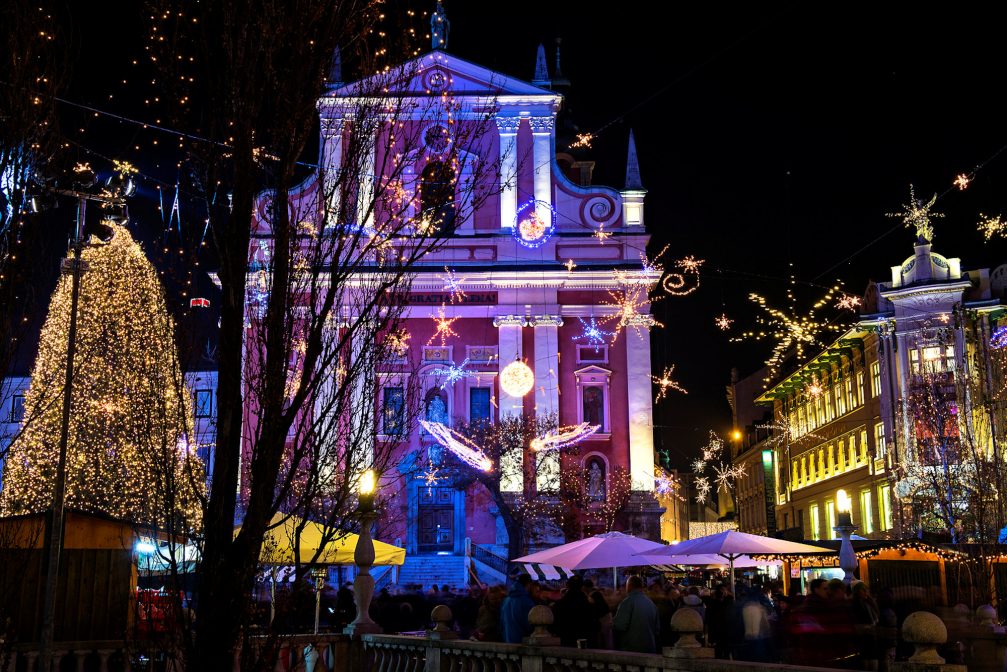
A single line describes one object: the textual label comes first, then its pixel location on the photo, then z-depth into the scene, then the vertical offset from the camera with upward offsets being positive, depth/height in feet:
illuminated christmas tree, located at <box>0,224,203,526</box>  83.56 +14.67
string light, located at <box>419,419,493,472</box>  122.52 +16.40
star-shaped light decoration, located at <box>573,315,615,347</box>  136.87 +32.08
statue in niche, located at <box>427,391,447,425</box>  133.69 +22.35
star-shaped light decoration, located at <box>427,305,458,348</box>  135.95 +32.48
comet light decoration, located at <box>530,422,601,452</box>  124.88 +17.85
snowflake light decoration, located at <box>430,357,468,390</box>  134.41 +26.75
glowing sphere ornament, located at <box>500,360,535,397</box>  125.90 +24.46
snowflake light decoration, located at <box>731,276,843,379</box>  155.03 +40.29
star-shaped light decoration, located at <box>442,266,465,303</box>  135.33 +37.80
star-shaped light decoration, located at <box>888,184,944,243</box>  128.26 +45.34
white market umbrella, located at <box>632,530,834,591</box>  57.00 +2.36
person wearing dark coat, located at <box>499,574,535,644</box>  40.78 -0.83
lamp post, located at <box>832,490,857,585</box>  64.49 +2.39
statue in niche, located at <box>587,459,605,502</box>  132.57 +13.31
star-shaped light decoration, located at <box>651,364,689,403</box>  134.08 +26.11
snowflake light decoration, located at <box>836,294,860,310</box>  133.08 +38.20
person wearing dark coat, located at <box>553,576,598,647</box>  42.91 -1.04
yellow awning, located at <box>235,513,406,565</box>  51.42 +2.11
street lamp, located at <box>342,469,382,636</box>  42.22 +0.50
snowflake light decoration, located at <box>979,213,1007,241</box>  75.77 +25.47
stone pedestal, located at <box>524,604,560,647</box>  33.19 -0.95
